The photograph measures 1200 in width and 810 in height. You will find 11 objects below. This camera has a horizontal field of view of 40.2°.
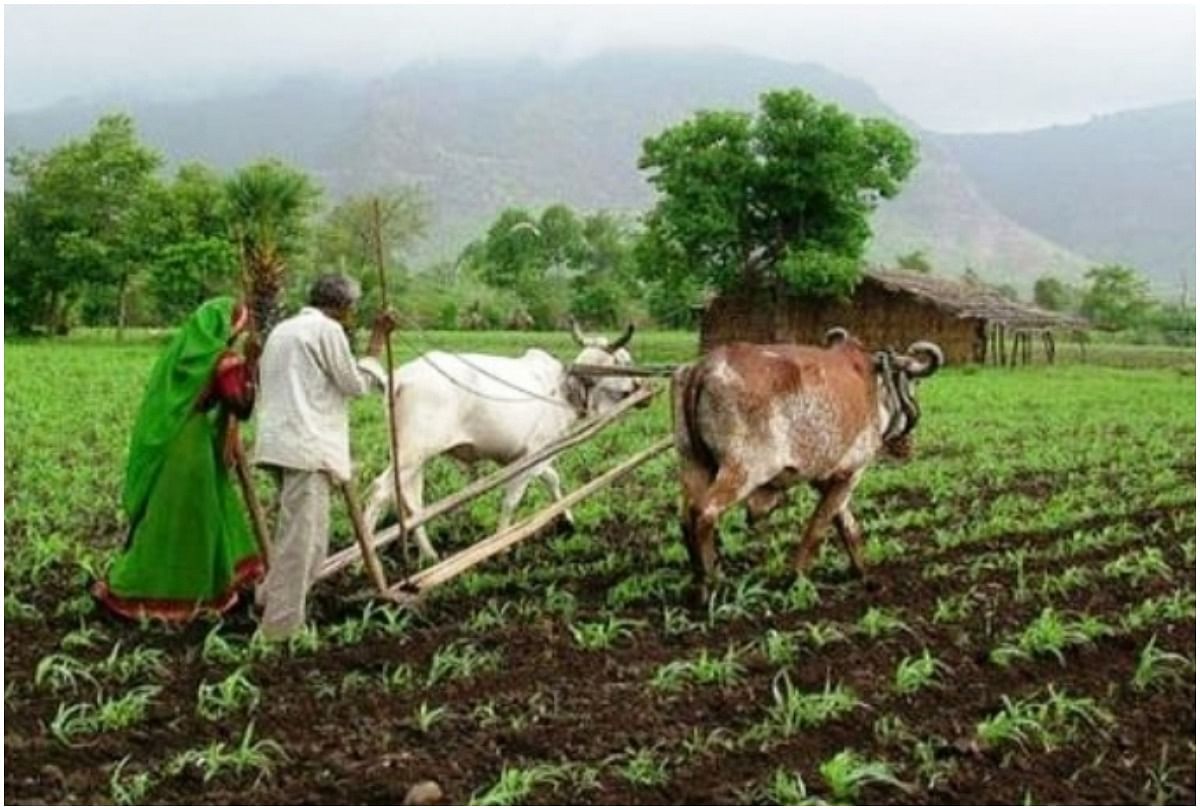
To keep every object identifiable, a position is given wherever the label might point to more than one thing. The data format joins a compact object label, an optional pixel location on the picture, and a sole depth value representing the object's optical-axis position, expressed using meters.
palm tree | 40.12
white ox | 9.16
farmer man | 6.97
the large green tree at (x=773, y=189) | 36.31
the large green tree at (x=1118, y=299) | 61.38
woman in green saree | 7.36
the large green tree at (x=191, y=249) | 44.03
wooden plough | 7.41
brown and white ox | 7.96
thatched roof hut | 37.94
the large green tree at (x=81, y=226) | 48.38
